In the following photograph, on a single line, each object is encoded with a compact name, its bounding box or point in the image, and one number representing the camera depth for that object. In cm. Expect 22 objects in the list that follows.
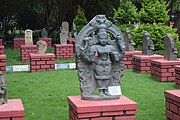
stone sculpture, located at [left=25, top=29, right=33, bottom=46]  1695
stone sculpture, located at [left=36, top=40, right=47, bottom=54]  1255
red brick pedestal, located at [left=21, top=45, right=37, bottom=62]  1600
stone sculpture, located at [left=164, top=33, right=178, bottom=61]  998
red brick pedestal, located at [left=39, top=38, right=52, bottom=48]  2172
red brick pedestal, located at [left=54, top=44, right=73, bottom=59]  1641
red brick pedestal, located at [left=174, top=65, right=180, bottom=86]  881
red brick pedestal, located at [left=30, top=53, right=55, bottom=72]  1210
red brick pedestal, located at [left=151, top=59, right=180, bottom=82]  981
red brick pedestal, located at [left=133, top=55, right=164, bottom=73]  1134
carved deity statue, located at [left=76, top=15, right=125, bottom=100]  542
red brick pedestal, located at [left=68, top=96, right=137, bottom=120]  498
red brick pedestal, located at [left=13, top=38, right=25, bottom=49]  2162
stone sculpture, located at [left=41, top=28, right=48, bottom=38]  2241
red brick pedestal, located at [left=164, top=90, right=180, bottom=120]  541
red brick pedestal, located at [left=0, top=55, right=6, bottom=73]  1181
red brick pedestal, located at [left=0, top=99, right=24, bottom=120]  482
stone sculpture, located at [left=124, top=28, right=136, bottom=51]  1305
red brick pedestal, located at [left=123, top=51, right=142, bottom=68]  1263
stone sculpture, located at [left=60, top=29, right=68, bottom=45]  1673
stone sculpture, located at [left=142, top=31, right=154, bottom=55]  1152
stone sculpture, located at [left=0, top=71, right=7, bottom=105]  520
